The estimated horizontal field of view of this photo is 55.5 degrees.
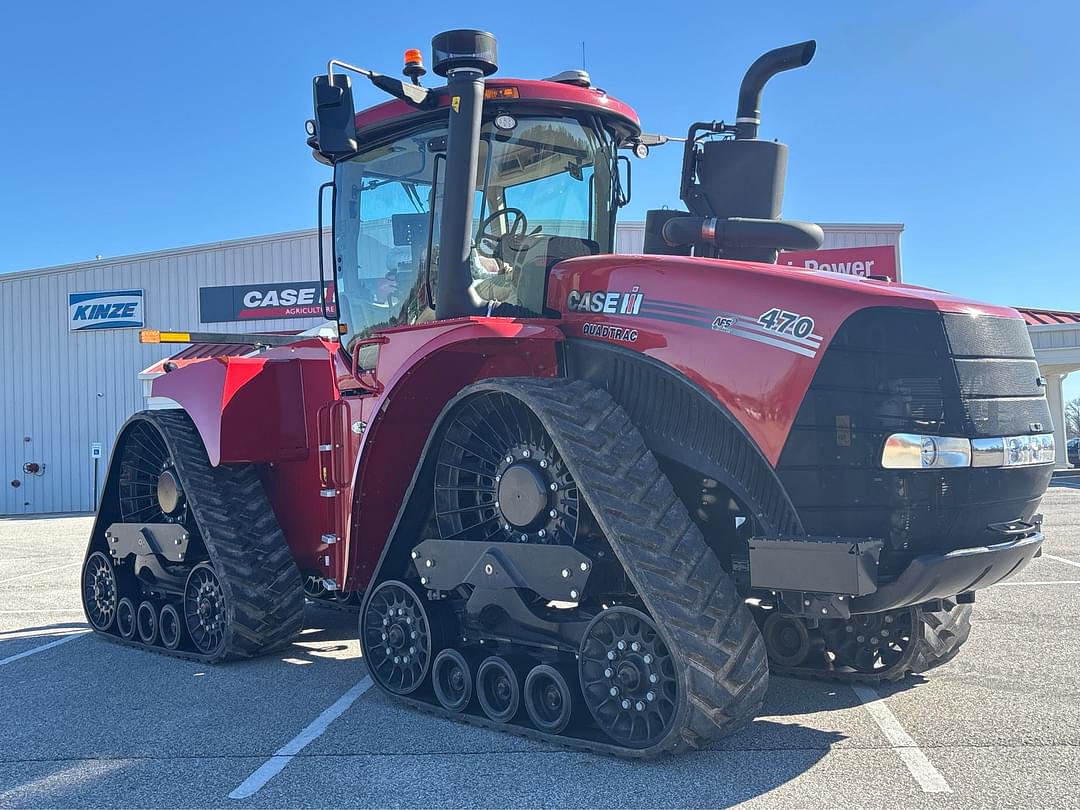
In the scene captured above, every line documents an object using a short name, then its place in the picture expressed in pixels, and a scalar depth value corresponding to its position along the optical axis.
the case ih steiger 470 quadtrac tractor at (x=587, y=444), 3.88
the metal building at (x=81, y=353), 26.20
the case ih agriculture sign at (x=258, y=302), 25.17
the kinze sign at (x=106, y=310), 26.53
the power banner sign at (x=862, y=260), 24.23
